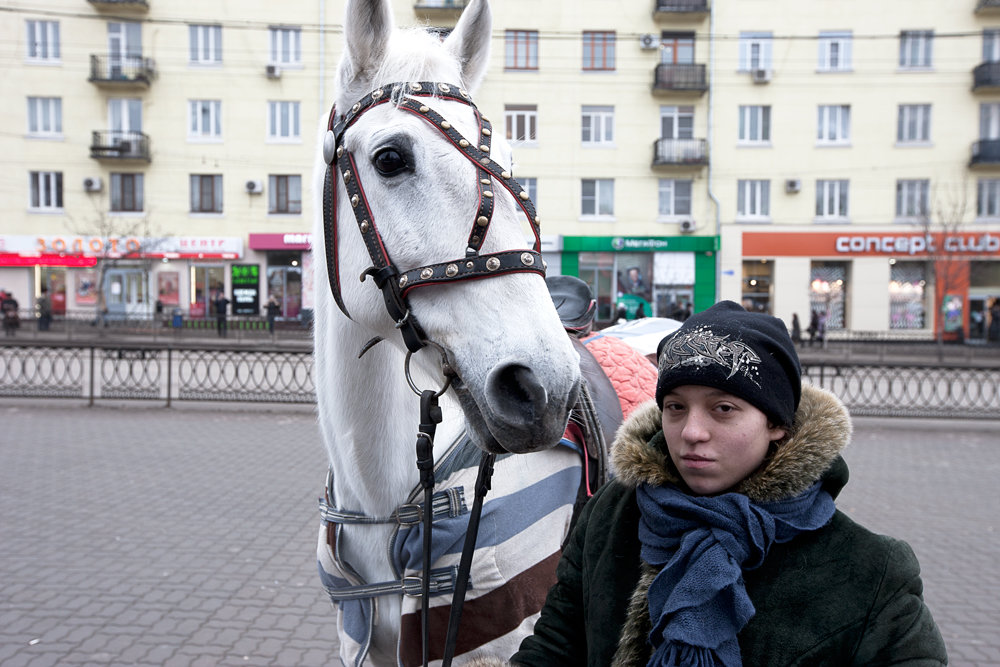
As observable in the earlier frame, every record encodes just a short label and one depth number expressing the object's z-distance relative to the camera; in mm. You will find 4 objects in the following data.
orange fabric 2820
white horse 1422
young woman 1241
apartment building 28000
